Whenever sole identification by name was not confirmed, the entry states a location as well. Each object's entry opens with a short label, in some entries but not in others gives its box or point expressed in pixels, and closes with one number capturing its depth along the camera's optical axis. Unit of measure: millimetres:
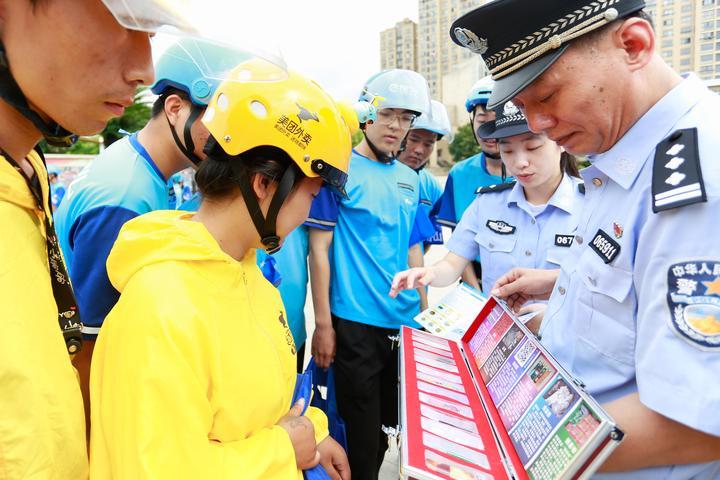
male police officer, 896
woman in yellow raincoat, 1003
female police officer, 2309
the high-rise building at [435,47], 67938
